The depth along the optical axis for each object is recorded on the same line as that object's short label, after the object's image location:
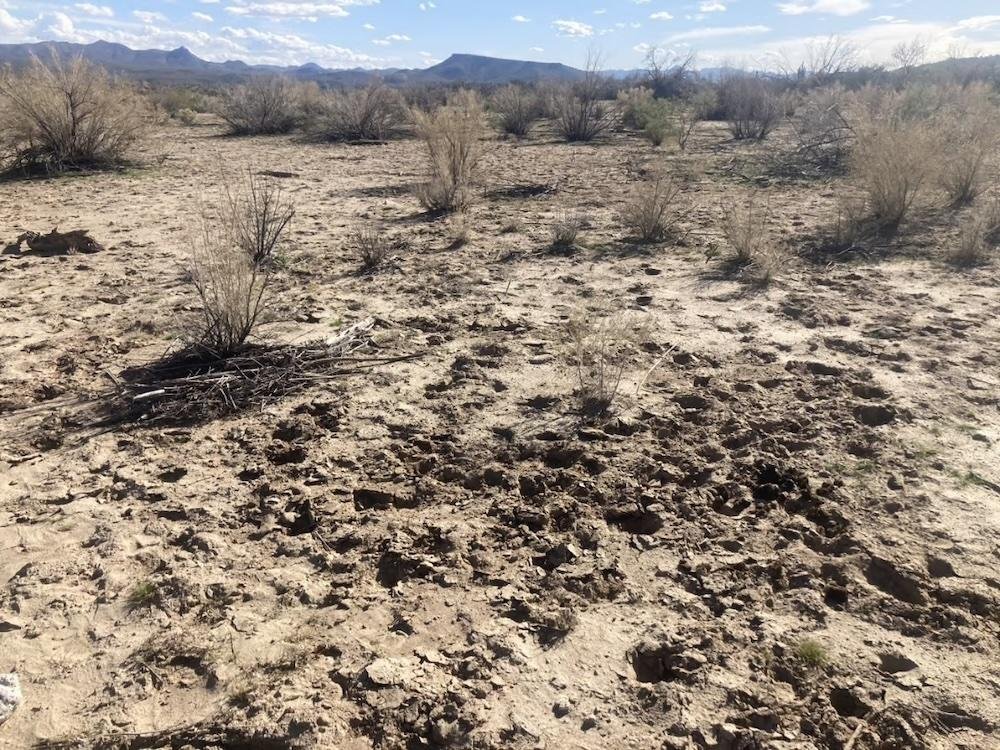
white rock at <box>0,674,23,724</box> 1.93
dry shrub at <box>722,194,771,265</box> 5.72
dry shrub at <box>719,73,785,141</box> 13.46
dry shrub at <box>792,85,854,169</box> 10.20
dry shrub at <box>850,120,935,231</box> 6.55
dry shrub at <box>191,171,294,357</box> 3.80
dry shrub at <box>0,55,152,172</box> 9.30
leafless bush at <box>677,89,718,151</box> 15.83
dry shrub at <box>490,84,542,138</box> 14.55
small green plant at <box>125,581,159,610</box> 2.34
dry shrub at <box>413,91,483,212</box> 7.64
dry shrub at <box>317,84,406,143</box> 14.08
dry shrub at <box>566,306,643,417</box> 3.59
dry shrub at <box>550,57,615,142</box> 13.84
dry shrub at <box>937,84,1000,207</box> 7.27
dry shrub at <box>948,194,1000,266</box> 5.67
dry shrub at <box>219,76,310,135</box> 14.92
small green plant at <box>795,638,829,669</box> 2.12
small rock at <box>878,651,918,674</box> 2.11
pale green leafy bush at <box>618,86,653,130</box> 15.13
